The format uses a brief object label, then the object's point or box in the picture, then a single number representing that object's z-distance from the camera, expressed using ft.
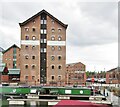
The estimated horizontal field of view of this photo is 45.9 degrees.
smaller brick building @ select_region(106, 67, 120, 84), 101.95
